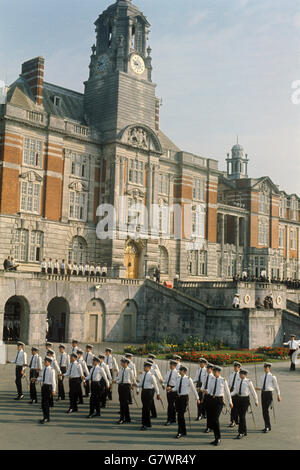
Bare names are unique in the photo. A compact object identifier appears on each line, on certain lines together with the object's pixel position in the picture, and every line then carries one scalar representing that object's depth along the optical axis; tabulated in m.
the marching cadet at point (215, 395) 15.98
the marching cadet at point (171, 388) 17.89
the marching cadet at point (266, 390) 16.80
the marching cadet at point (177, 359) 19.78
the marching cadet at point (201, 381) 18.69
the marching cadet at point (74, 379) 19.12
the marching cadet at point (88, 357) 22.50
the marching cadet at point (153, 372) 18.69
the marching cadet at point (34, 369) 20.52
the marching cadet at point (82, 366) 19.99
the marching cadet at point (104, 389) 19.95
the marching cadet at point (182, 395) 16.03
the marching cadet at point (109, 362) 21.33
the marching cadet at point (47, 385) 17.33
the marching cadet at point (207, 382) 16.70
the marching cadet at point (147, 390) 17.02
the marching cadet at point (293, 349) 30.94
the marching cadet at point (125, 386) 17.72
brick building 46.19
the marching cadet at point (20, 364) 21.12
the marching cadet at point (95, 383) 18.55
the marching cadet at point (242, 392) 16.53
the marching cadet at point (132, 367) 18.70
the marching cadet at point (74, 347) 21.73
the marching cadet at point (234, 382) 17.30
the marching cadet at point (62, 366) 21.56
